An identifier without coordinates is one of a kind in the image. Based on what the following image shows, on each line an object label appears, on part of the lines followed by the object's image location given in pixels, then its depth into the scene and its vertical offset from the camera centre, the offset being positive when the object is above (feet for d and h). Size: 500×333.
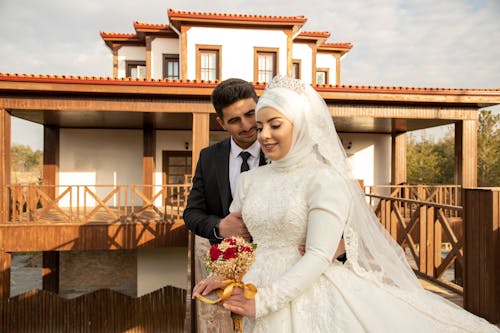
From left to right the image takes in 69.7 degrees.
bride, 5.03 -1.20
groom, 7.92 +0.13
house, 30.19 +4.85
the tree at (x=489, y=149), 83.20 +4.29
